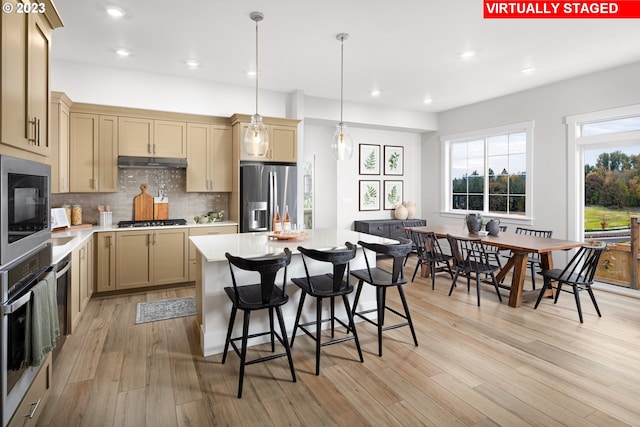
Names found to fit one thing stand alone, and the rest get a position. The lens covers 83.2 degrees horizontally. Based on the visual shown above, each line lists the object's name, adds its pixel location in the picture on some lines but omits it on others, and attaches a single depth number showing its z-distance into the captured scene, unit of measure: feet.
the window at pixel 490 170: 19.48
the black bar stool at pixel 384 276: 9.46
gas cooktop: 15.48
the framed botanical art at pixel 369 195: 24.04
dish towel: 5.76
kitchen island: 9.63
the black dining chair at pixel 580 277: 12.15
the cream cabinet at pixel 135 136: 15.25
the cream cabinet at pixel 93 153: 14.55
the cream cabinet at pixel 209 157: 16.63
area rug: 12.46
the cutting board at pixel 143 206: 16.47
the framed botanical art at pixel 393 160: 24.73
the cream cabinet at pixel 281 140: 17.40
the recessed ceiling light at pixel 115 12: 10.38
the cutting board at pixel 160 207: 16.74
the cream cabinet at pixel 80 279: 10.93
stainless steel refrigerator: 16.63
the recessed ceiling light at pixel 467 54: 13.60
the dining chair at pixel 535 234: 15.59
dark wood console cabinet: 22.47
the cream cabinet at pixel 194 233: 15.97
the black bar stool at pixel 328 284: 8.58
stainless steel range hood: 15.06
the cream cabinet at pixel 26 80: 5.20
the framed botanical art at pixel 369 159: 23.85
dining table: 13.25
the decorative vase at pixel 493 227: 16.03
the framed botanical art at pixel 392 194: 24.89
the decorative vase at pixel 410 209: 24.95
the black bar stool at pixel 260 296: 7.73
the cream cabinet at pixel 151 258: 14.76
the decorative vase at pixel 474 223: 16.47
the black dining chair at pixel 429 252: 16.30
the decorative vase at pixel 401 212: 24.57
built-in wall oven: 5.02
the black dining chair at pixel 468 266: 14.28
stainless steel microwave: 5.10
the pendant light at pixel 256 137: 10.88
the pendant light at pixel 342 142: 12.20
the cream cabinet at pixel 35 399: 5.71
